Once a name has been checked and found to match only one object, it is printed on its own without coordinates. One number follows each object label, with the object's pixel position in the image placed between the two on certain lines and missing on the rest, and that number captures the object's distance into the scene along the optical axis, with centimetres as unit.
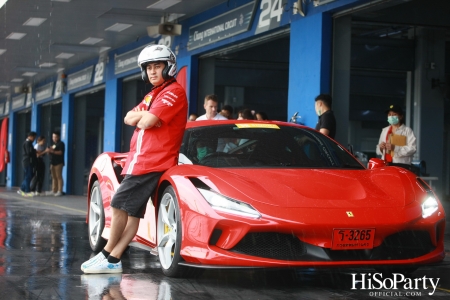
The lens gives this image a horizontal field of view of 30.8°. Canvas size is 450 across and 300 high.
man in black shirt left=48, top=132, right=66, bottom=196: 2380
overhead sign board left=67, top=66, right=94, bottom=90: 2508
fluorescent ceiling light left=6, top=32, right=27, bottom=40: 2014
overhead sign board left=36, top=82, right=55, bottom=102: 3023
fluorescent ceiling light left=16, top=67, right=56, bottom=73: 2762
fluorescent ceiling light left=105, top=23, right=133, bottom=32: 1874
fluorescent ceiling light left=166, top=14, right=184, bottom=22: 1719
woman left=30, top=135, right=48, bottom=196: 2338
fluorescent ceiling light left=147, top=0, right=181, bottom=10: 1590
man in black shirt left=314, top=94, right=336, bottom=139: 1030
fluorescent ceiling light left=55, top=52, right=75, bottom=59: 2423
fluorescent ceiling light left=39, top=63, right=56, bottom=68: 2678
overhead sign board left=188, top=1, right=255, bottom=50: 1425
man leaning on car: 587
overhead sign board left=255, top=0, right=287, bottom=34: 1312
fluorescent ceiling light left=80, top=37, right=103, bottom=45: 2117
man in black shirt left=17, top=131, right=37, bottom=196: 2306
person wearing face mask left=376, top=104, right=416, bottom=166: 1084
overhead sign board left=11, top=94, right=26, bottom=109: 3517
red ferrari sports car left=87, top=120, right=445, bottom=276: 511
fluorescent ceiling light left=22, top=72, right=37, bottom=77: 2898
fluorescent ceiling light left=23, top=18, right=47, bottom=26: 1816
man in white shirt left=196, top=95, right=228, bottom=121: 1151
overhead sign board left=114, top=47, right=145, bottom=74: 2037
